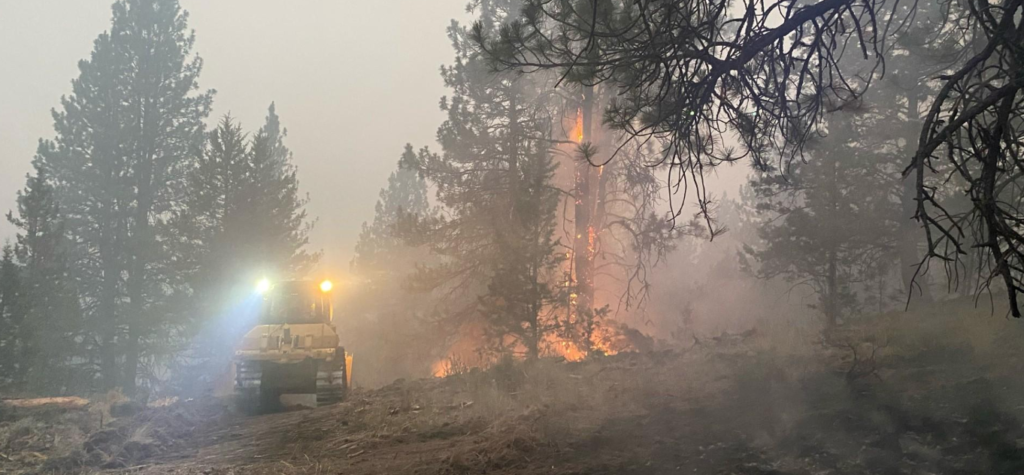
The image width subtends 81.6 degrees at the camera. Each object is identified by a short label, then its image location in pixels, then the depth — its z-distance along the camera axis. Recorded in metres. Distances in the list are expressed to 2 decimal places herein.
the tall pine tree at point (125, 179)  23.56
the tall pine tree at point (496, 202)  14.23
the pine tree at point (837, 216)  15.62
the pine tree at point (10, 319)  17.84
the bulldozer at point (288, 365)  12.27
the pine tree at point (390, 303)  20.39
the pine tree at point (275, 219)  23.86
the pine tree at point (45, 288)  19.39
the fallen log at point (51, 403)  10.29
